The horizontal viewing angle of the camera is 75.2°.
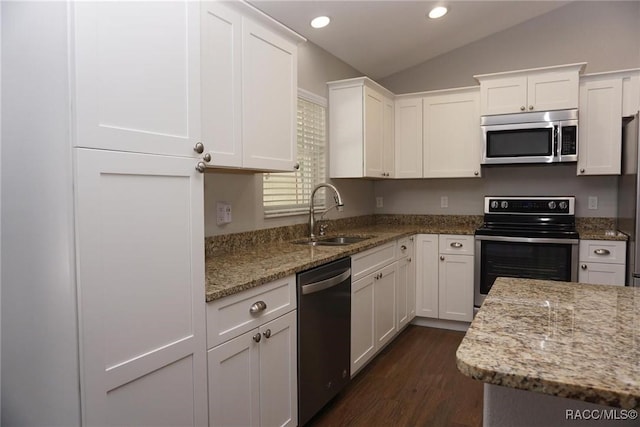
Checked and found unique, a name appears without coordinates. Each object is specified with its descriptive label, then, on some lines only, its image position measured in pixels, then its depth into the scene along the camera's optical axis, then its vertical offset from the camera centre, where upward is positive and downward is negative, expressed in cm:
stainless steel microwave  338 +55
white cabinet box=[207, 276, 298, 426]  154 -65
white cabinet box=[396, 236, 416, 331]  347 -71
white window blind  290 +23
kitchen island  73 -31
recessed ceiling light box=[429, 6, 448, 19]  319 +149
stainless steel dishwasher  203 -70
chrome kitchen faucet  311 -14
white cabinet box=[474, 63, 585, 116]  337 +95
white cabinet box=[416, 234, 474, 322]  367 -67
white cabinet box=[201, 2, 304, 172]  178 +55
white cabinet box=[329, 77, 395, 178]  351 +65
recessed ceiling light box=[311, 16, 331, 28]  295 +131
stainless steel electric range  330 -32
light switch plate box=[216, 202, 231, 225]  237 -6
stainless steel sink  303 -29
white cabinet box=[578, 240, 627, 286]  312 -46
